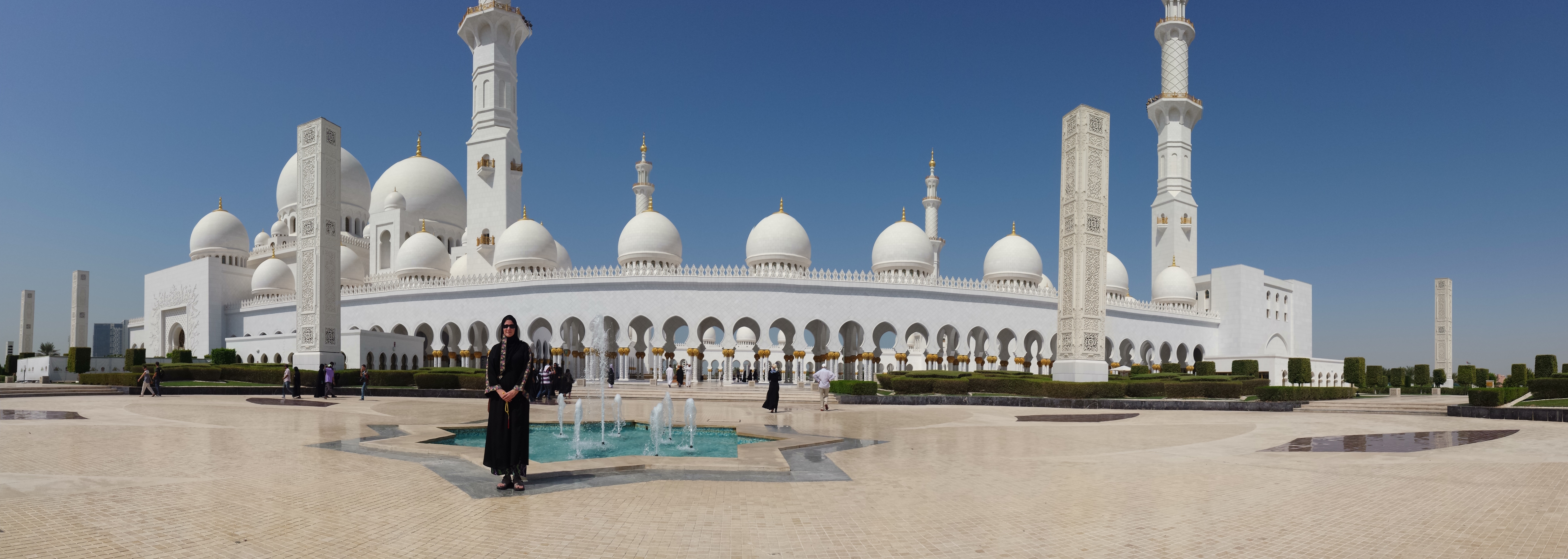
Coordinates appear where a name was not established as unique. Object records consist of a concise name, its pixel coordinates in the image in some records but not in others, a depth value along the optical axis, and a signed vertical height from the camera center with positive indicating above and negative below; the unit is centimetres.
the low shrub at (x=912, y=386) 2272 -185
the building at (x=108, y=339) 9719 -324
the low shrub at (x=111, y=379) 2359 -187
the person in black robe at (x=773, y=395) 1694 -156
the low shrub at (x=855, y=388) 2189 -184
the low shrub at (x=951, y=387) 2216 -183
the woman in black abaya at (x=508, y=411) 661 -76
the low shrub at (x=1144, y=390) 2102 -179
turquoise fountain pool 995 -164
